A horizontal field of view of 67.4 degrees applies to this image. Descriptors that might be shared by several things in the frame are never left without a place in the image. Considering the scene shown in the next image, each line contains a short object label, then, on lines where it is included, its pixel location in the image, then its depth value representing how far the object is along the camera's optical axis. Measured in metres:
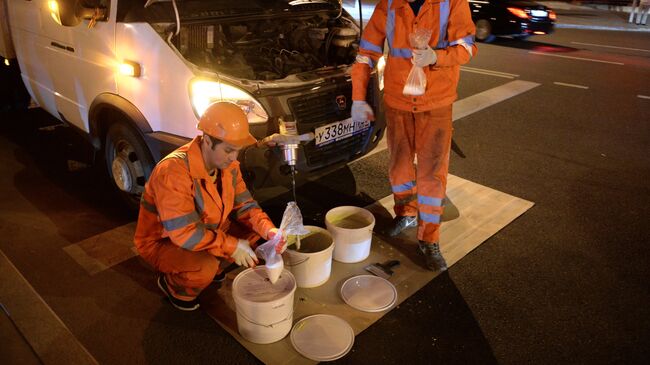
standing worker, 2.88
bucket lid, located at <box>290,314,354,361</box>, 2.46
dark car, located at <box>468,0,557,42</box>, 11.62
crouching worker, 2.42
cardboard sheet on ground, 2.67
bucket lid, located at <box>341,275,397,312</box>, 2.82
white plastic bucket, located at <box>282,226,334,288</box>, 2.84
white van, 3.06
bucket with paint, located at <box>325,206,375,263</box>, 3.09
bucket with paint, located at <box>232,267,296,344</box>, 2.39
